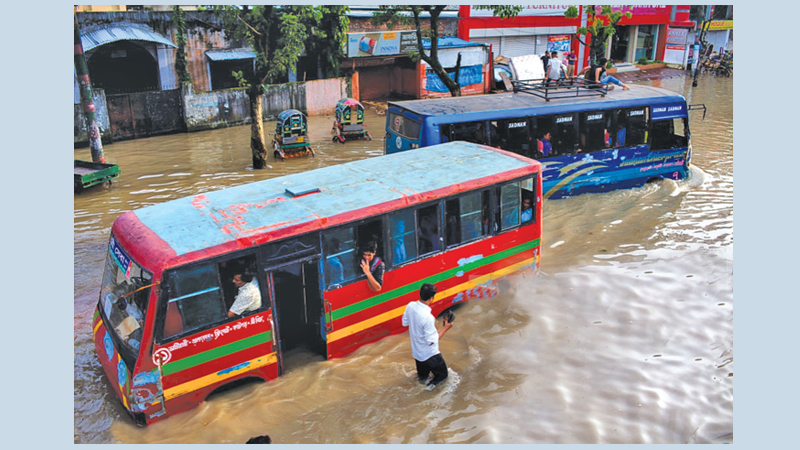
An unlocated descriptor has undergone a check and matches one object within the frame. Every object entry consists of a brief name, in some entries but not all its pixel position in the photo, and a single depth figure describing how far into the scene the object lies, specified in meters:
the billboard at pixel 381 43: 24.44
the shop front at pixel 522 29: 27.73
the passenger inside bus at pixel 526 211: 8.66
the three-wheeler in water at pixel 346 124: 19.09
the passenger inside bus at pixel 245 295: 6.14
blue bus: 12.01
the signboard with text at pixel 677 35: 35.38
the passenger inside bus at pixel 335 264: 6.76
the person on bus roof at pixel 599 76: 14.55
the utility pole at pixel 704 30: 34.12
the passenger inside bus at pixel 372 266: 7.03
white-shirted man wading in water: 6.46
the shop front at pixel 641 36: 35.16
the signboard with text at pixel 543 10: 29.80
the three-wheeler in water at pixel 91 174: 13.98
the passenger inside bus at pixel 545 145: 12.54
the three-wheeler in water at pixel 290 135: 17.02
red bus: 5.87
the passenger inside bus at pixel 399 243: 7.26
